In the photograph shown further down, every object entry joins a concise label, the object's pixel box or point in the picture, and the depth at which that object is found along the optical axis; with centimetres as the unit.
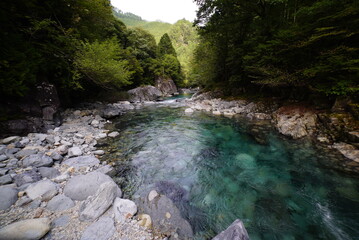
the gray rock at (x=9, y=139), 412
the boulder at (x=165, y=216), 220
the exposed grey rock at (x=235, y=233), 181
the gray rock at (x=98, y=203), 222
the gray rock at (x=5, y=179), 265
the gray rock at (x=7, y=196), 222
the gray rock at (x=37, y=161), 335
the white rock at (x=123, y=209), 229
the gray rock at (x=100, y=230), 192
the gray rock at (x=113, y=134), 648
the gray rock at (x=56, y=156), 380
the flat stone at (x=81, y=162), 373
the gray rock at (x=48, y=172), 315
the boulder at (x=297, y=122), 595
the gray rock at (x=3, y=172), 287
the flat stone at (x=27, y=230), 166
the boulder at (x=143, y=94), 1959
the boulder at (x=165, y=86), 3095
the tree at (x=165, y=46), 3512
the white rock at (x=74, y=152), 421
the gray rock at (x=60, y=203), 237
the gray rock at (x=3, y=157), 332
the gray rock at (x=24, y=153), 361
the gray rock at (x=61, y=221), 207
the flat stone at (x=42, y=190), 251
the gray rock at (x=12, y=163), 319
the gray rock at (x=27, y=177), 277
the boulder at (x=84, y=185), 267
